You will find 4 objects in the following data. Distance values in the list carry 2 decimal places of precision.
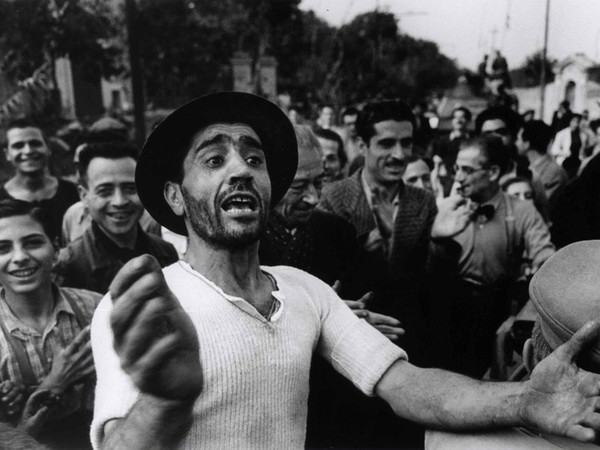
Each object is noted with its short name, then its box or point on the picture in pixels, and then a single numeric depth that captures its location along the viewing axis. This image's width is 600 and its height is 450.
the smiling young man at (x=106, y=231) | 2.88
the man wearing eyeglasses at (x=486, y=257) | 3.38
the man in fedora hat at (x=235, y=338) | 1.12
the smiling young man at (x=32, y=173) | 3.69
